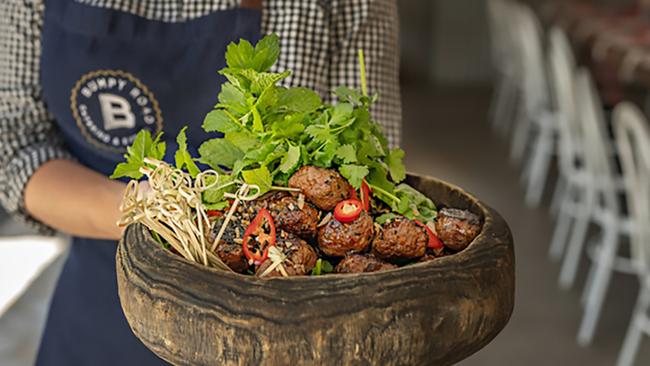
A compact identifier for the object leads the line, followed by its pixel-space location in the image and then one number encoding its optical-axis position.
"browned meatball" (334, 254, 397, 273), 0.56
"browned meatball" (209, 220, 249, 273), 0.59
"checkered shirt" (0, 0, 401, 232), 1.07
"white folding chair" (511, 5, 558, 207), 4.24
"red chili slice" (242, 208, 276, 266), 0.58
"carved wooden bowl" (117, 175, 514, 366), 0.50
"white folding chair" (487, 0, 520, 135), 5.33
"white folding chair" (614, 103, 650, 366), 2.40
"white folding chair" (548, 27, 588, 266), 3.29
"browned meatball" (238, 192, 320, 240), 0.61
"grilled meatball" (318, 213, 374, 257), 0.60
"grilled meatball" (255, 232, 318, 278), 0.56
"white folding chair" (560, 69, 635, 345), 2.87
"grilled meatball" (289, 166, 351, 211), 0.61
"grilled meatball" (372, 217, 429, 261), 0.61
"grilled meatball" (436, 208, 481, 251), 0.63
